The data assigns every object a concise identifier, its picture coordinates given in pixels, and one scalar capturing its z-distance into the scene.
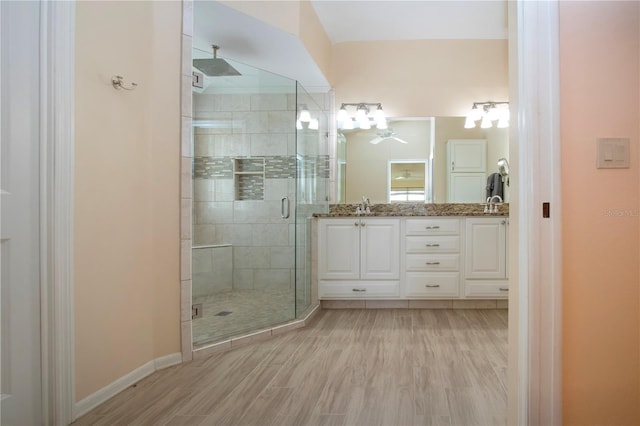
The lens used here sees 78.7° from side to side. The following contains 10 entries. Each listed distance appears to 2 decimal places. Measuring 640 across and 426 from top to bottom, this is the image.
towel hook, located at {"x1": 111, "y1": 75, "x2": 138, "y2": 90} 1.81
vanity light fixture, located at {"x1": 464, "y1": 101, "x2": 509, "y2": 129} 3.97
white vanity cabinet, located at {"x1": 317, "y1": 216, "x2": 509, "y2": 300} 3.46
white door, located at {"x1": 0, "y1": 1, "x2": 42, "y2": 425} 1.37
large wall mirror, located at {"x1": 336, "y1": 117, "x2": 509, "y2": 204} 3.95
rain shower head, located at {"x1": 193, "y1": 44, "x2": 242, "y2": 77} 2.92
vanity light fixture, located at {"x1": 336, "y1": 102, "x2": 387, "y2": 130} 4.07
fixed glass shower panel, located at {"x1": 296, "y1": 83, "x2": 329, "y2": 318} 3.31
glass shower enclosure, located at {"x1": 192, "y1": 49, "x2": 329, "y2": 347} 3.16
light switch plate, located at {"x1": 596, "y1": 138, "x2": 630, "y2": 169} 1.17
